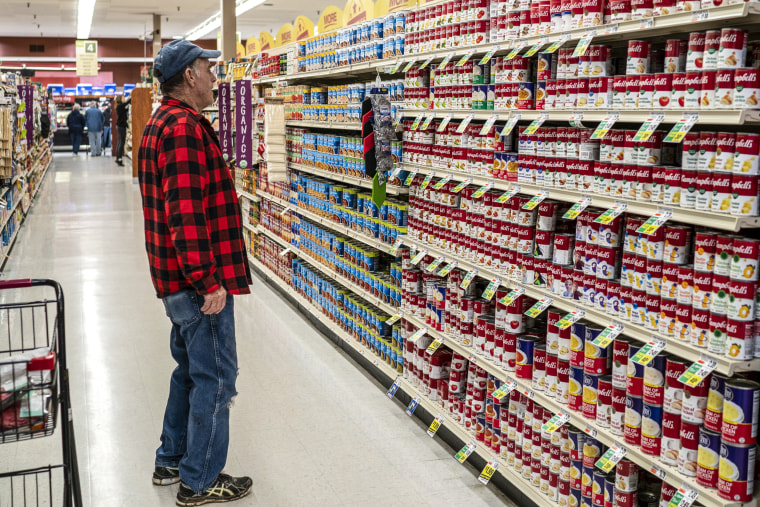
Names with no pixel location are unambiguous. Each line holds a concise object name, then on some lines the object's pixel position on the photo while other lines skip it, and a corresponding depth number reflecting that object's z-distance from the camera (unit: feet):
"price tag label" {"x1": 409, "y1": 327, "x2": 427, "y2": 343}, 13.66
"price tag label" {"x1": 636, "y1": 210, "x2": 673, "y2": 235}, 7.77
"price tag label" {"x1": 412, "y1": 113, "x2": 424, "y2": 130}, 13.23
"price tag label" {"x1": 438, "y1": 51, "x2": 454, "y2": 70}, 11.90
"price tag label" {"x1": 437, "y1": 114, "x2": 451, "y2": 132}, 12.16
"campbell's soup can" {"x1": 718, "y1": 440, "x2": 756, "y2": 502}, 7.25
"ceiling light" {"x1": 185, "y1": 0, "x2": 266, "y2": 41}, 54.65
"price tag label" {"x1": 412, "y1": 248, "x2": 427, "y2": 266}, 13.34
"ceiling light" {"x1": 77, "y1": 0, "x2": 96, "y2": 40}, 55.48
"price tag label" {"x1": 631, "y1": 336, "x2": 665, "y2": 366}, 7.97
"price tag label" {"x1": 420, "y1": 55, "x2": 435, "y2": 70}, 12.62
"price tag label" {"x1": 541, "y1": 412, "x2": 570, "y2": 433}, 9.55
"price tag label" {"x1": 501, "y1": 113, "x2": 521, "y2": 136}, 10.34
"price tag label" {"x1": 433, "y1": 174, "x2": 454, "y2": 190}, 12.26
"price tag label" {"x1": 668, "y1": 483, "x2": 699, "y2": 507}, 7.62
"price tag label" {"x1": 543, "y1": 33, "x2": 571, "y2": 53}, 9.20
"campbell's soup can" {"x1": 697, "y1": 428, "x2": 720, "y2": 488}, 7.48
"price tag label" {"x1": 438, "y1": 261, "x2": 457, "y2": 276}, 12.34
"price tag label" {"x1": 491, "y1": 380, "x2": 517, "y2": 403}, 10.81
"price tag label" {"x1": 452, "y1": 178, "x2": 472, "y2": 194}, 11.68
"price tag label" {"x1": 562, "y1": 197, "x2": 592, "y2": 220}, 8.96
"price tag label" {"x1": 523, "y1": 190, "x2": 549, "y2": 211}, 9.84
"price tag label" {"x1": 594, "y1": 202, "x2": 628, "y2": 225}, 8.36
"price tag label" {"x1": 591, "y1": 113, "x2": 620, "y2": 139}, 8.43
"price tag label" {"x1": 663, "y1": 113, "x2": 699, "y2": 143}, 7.41
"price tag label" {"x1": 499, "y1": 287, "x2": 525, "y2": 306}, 10.56
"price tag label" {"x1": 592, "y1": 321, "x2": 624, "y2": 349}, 8.57
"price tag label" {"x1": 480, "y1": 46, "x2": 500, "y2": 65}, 10.74
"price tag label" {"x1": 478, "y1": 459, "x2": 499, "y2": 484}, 11.50
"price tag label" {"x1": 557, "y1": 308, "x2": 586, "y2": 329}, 9.25
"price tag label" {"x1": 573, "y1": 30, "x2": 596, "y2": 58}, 8.71
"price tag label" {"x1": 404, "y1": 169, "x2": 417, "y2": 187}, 13.65
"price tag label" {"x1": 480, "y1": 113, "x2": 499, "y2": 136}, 10.75
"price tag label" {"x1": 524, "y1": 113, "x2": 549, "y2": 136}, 9.76
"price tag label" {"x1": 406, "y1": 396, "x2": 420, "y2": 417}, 14.10
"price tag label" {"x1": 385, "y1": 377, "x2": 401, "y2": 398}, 14.92
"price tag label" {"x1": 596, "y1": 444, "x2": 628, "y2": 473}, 8.56
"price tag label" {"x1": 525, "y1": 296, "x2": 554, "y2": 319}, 9.86
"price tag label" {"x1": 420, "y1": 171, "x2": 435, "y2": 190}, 12.98
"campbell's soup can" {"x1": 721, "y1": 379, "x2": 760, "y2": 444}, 7.18
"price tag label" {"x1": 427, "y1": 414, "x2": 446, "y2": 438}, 13.20
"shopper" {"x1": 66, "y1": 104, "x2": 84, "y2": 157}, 82.49
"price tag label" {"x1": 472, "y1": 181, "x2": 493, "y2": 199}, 11.02
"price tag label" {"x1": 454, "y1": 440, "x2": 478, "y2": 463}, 12.09
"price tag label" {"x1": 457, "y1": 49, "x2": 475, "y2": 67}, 11.34
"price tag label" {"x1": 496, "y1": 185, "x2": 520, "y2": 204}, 10.34
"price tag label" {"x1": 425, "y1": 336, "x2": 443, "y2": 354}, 13.11
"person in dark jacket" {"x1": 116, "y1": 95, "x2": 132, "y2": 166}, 70.85
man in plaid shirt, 9.77
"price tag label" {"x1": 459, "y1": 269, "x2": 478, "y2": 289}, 11.69
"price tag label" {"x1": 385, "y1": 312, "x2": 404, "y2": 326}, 14.58
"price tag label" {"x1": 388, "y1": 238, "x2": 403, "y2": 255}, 14.42
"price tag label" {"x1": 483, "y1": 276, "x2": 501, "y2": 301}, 11.05
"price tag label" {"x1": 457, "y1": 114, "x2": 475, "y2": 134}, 11.50
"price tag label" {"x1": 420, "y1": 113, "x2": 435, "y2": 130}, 12.72
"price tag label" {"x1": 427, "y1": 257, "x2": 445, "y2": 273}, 12.90
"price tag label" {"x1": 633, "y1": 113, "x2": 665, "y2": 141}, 7.81
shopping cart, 6.95
